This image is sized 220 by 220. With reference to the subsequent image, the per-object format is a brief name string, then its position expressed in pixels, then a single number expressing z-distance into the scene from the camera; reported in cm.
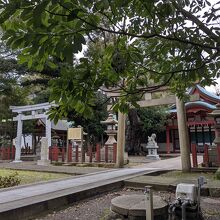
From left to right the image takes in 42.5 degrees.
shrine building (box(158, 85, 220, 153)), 2134
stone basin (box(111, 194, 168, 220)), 425
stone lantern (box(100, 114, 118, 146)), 1549
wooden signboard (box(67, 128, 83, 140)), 1473
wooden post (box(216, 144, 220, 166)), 1030
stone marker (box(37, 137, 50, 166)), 1390
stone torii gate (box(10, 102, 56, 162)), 1585
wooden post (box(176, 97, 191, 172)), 986
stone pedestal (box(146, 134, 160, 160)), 1759
